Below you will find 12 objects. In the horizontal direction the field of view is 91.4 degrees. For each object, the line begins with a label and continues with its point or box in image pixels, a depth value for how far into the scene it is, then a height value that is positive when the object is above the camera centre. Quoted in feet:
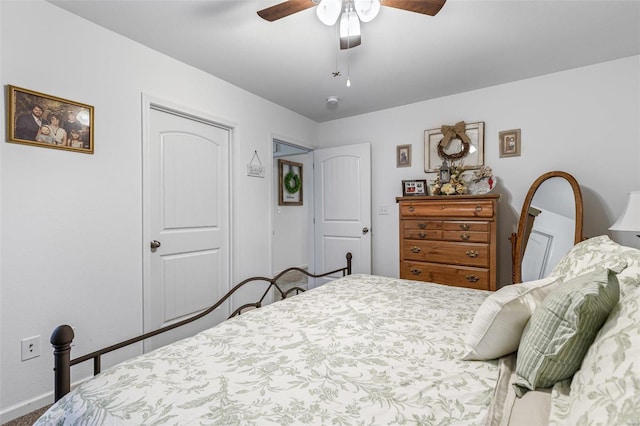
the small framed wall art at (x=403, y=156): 11.82 +2.12
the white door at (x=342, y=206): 12.34 +0.21
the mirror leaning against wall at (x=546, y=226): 8.46 -0.45
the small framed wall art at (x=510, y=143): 9.81 +2.14
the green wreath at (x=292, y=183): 16.29 +1.57
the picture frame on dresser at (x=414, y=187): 11.19 +0.86
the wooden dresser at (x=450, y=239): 8.91 -0.88
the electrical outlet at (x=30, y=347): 5.75 -2.48
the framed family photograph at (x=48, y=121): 5.62 +1.80
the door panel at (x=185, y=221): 8.04 -0.22
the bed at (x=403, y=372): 2.44 -1.68
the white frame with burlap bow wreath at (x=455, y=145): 10.48 +2.26
